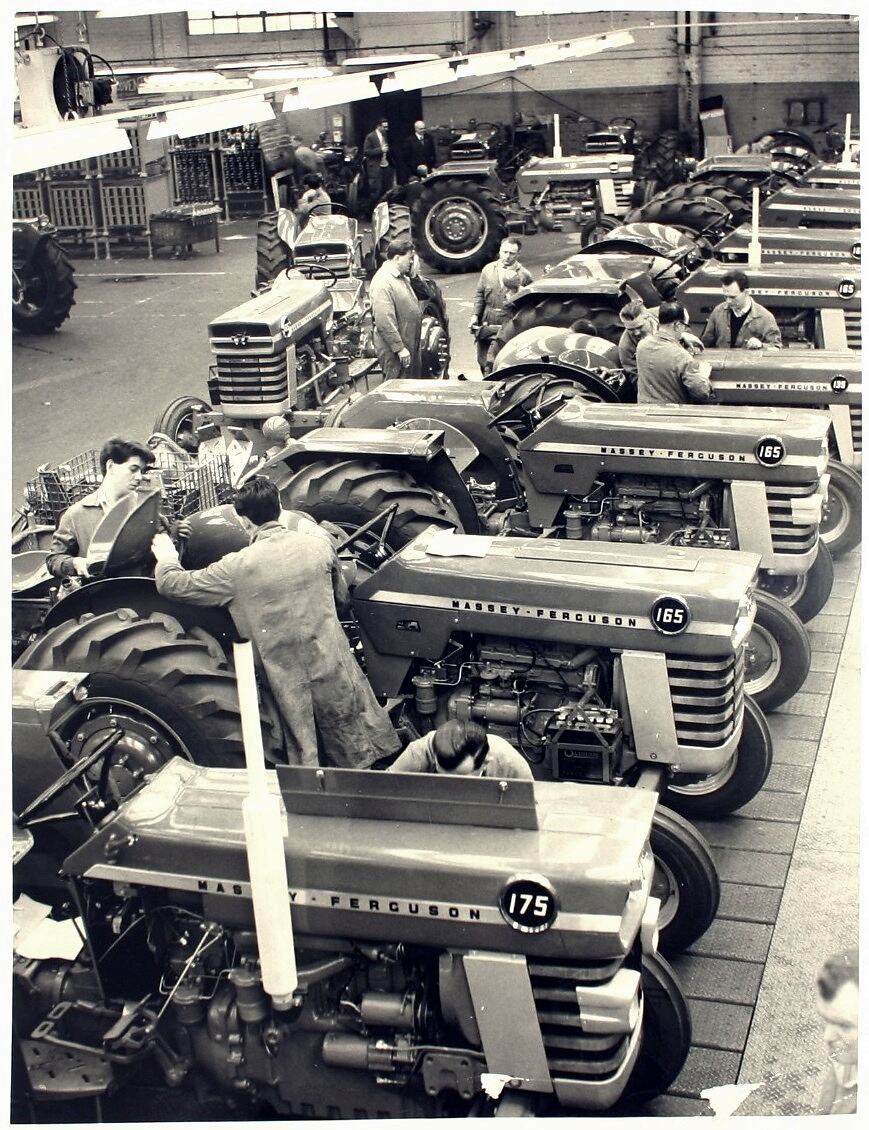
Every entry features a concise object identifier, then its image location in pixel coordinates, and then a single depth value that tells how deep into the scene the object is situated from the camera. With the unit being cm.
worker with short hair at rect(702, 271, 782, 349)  818
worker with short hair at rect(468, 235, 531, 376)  988
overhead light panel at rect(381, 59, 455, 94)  879
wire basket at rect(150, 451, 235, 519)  550
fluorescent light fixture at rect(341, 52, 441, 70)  1154
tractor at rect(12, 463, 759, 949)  416
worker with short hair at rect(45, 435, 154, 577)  516
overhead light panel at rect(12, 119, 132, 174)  428
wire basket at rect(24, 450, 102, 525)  594
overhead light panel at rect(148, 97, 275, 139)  586
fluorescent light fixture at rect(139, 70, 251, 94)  961
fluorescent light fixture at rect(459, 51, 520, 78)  1022
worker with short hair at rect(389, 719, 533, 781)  350
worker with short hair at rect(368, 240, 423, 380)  879
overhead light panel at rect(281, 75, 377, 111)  764
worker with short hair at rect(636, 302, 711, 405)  693
